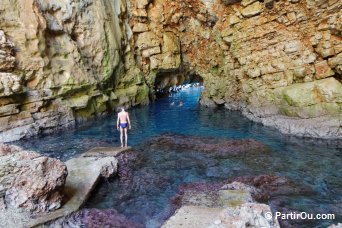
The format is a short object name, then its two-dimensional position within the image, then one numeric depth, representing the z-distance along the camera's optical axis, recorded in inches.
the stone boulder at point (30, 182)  321.1
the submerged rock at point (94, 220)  325.1
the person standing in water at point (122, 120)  658.8
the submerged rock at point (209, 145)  617.3
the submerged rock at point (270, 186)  403.9
